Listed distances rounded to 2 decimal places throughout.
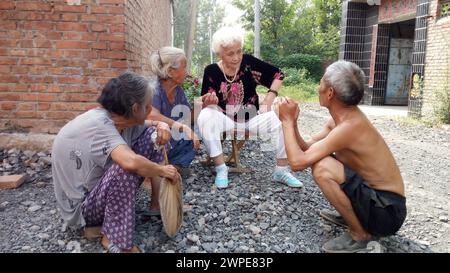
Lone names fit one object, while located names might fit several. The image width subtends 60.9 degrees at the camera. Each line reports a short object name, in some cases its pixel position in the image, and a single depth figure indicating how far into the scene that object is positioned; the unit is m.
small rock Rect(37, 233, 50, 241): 2.56
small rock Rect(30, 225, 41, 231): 2.72
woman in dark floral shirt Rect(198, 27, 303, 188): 3.60
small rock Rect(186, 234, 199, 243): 2.60
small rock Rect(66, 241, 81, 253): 2.41
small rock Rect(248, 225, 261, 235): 2.76
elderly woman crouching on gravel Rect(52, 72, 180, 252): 2.19
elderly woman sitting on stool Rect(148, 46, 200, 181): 3.31
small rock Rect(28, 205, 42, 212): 3.03
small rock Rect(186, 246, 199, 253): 2.48
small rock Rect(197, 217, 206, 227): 2.84
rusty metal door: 13.07
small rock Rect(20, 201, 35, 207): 3.13
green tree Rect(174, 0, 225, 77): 53.34
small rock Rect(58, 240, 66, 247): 2.48
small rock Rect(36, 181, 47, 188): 3.54
